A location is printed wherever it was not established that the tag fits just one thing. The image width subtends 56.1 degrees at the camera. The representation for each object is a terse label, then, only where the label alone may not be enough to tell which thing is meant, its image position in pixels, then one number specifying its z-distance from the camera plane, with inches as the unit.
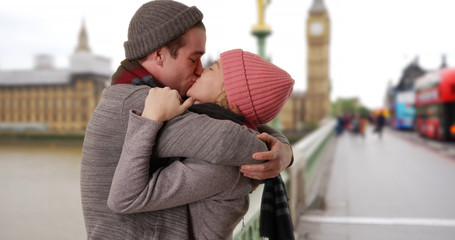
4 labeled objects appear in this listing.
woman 41.4
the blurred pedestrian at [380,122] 886.3
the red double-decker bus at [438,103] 675.4
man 42.7
